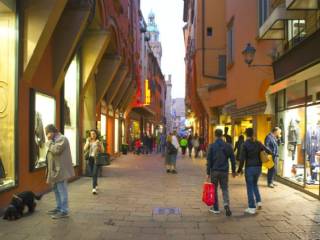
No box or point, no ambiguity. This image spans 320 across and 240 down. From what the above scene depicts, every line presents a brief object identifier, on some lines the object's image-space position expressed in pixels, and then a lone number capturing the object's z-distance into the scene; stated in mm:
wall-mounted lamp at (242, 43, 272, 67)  11240
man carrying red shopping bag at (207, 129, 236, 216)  6864
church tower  68887
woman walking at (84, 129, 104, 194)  9374
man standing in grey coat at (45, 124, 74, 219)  6519
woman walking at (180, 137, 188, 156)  24606
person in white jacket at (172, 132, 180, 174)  14090
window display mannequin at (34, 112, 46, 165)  8670
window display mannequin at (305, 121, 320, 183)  8814
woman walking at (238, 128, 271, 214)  6977
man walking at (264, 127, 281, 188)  10284
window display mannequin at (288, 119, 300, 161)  10046
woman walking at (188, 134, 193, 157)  25467
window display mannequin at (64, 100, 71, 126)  11247
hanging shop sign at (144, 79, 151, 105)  33019
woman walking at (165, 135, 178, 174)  13965
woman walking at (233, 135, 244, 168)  12878
